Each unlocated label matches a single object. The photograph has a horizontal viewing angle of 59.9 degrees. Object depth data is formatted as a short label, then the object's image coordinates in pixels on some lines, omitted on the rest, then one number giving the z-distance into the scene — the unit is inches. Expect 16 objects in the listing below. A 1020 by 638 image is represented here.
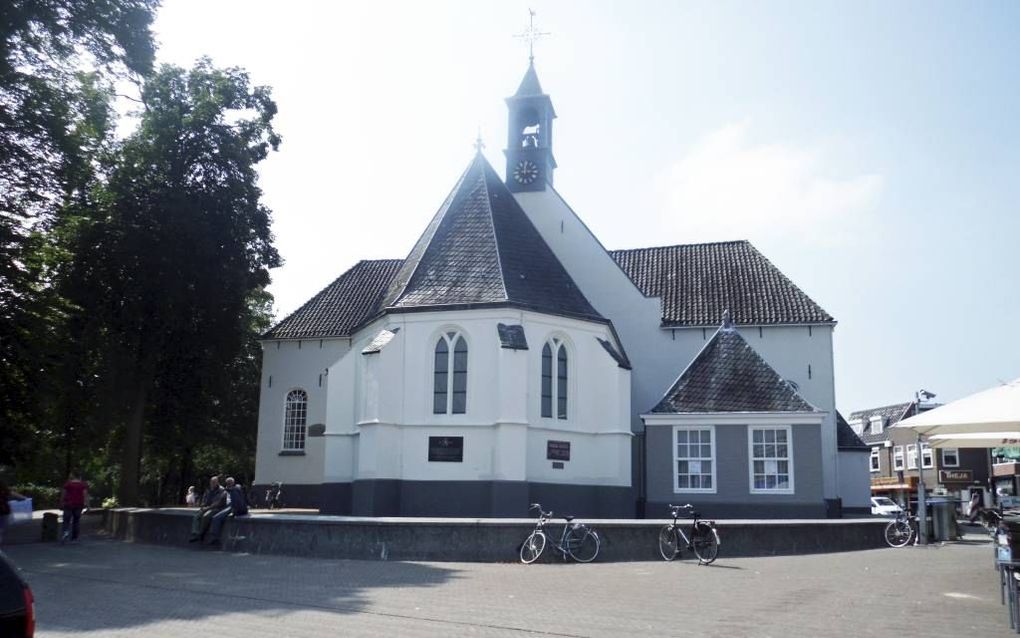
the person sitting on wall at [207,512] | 745.0
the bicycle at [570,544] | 655.1
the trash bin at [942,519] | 861.8
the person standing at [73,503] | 877.8
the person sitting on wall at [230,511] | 738.8
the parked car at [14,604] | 196.9
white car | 1795.0
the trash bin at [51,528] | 936.3
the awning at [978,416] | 466.9
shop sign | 2352.4
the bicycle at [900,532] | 803.4
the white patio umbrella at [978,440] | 585.4
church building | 986.1
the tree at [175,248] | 1137.4
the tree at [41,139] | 860.6
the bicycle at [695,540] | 652.1
